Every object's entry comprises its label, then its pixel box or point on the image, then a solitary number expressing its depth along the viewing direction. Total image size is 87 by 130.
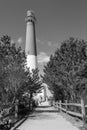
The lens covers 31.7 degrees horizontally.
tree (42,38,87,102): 11.77
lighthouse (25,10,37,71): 34.09
